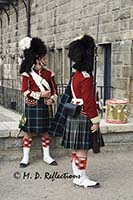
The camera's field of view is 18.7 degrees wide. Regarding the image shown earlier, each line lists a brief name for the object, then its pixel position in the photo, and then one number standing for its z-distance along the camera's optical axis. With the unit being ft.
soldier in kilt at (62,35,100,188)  14.76
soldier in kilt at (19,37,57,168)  17.69
